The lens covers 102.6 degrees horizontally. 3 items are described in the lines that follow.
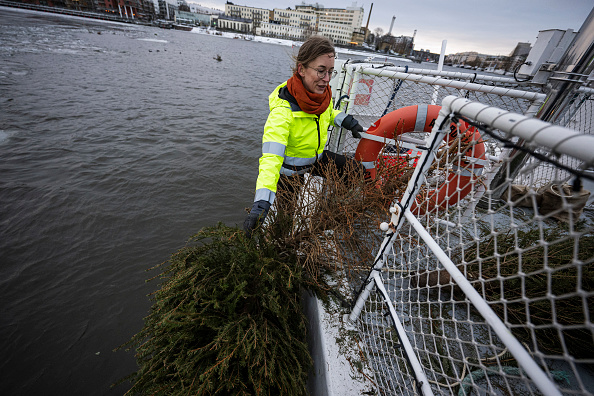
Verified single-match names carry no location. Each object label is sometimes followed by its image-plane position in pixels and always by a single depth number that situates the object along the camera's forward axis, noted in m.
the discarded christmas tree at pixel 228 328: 1.37
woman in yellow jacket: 1.81
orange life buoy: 2.35
